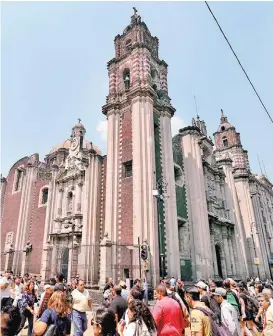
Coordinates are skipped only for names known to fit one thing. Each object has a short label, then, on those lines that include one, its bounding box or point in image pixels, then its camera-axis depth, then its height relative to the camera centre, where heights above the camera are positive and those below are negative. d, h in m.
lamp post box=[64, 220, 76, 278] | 20.70 +3.73
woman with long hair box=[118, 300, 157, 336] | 3.29 -0.59
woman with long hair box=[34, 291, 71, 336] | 3.15 -0.49
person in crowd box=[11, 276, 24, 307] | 7.52 -0.38
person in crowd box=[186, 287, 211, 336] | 3.70 -0.70
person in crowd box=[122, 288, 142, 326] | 4.13 -0.33
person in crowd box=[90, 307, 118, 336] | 3.16 -0.57
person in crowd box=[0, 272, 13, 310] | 5.84 -0.34
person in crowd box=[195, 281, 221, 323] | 5.38 -0.62
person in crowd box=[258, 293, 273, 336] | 4.52 -0.90
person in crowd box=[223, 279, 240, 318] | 6.02 -0.57
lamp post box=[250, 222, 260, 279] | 29.87 +4.31
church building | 16.56 +5.64
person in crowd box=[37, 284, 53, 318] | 5.75 -0.49
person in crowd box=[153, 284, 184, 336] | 3.92 -0.66
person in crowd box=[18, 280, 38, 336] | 6.49 -0.64
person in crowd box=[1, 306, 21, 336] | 2.57 -0.41
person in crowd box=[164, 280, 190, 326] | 5.64 -0.83
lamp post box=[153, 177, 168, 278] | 14.69 +3.71
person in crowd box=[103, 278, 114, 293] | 8.49 -0.35
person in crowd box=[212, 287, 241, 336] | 4.51 -0.81
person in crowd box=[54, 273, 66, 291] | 6.82 -0.07
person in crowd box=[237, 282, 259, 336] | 6.65 -1.02
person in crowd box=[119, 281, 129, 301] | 7.03 -0.47
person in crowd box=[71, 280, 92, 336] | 5.58 -0.71
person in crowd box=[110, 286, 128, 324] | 5.43 -0.63
